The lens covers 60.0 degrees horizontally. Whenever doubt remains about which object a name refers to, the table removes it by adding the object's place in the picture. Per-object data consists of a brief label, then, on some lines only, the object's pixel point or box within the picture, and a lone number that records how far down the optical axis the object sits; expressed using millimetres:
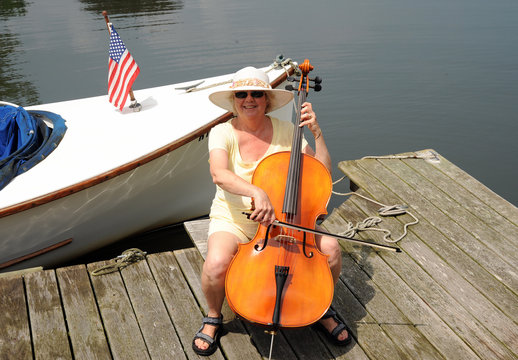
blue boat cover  3994
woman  2486
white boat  3914
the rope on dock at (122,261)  3199
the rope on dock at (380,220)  3598
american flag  4629
